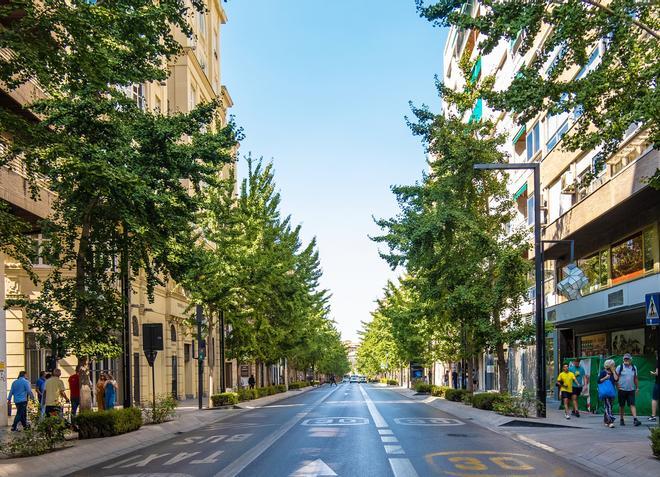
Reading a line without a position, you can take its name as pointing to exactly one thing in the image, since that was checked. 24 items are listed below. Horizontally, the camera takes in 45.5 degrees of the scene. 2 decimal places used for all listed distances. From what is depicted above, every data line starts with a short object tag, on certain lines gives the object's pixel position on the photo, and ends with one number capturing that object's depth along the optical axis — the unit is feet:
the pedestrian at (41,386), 77.36
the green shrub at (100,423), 58.23
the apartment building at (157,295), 76.29
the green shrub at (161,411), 73.05
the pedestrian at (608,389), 62.59
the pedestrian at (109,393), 75.41
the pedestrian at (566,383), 77.82
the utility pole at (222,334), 116.86
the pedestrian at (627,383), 64.39
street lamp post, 73.26
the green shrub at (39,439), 46.60
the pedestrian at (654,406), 64.64
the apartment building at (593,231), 79.41
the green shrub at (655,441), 39.04
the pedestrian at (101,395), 73.77
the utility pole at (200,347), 101.45
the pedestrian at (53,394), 63.16
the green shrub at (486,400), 83.25
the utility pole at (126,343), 64.91
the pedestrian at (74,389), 74.33
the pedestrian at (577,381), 76.89
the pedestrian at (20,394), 70.08
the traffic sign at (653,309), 42.25
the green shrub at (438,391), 139.13
